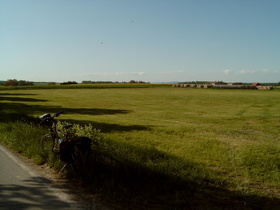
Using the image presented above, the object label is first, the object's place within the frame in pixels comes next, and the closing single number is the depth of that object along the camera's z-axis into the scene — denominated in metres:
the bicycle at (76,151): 5.40
